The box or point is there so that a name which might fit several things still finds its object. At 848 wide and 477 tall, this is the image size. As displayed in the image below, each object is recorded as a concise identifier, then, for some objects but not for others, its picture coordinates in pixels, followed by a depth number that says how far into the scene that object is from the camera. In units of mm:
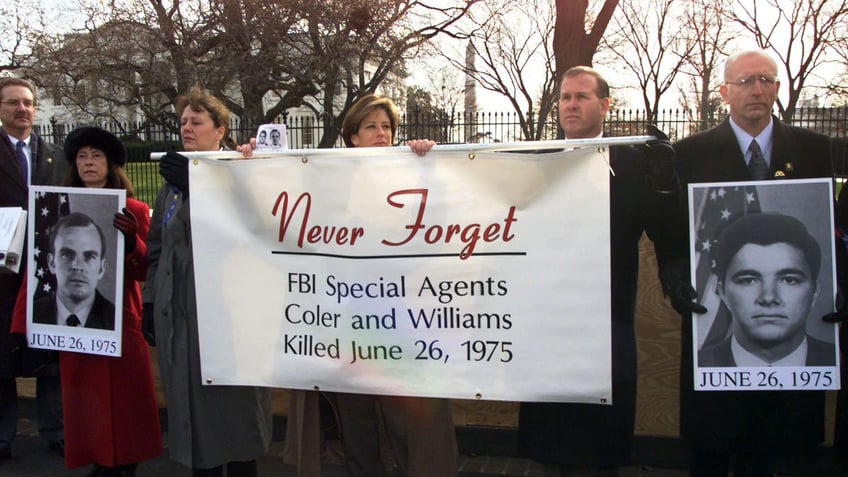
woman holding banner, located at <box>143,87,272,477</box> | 3033
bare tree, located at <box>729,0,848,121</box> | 25766
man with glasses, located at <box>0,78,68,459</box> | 4207
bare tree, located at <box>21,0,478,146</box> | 12719
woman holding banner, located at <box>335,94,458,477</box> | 2979
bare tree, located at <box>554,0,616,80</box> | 12008
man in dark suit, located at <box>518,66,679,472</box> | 2695
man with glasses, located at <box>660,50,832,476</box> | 2693
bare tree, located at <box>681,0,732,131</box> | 26722
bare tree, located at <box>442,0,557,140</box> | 26978
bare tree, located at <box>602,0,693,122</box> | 29141
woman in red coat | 3477
